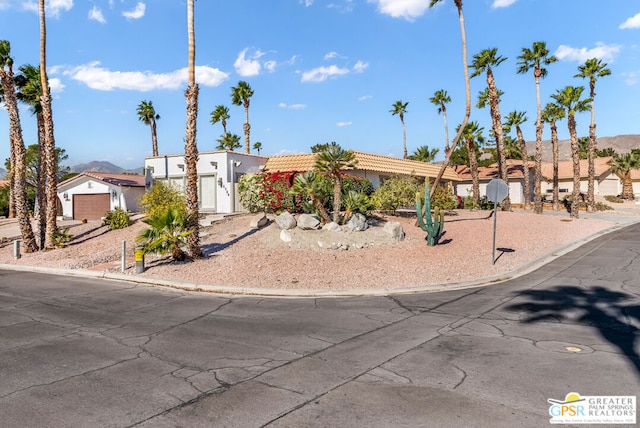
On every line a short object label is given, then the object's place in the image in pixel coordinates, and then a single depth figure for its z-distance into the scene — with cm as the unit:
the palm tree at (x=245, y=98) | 4489
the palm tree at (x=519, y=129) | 4103
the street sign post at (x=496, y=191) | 1493
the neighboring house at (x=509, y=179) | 4703
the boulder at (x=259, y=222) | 2023
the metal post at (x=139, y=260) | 1466
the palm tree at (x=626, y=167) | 5125
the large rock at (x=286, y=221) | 1902
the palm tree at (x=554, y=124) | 3872
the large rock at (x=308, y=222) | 1881
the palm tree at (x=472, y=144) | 3616
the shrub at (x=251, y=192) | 2364
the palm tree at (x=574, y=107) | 3466
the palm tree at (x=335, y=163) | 1825
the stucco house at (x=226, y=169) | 2597
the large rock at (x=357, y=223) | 1917
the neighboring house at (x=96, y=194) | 3098
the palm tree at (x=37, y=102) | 2200
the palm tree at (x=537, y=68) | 3344
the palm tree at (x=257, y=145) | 7575
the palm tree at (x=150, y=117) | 5038
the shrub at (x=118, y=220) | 2450
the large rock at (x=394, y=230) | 1883
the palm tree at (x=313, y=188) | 1848
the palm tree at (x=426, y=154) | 6012
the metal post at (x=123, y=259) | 1526
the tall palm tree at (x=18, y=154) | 2047
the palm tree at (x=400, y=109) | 6506
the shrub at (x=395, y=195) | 2356
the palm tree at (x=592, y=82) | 3659
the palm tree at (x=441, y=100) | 5153
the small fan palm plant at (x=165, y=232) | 1459
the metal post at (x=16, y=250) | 1954
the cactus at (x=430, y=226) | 1788
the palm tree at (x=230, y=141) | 5975
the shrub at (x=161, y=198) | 2234
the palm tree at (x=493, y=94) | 3206
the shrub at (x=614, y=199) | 5041
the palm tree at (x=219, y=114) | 5412
